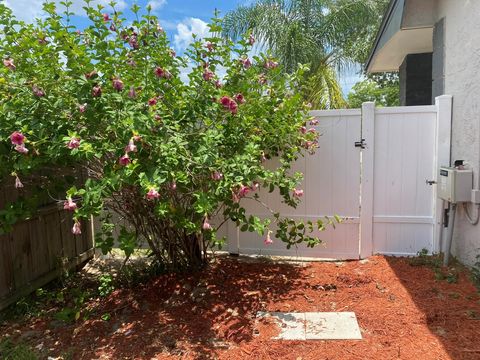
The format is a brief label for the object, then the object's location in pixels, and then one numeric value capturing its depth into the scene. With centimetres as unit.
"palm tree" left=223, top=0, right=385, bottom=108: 1212
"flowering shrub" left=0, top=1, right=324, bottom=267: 270
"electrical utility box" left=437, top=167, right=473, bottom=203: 378
